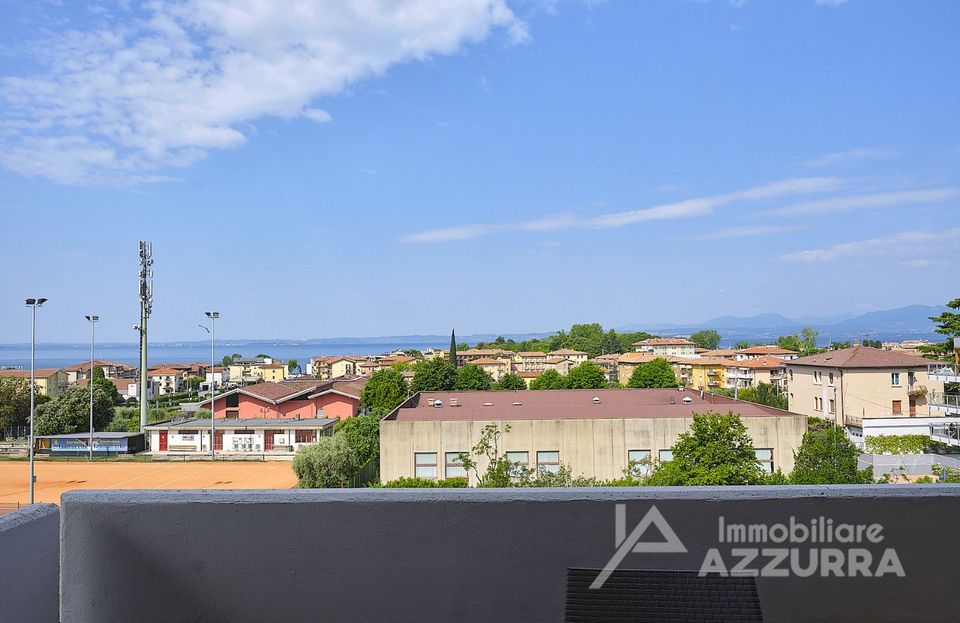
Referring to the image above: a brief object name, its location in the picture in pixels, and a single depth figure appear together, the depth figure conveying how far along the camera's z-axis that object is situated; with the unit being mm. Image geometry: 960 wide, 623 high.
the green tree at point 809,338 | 77550
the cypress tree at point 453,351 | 76250
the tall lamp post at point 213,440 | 31034
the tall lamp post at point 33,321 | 22608
